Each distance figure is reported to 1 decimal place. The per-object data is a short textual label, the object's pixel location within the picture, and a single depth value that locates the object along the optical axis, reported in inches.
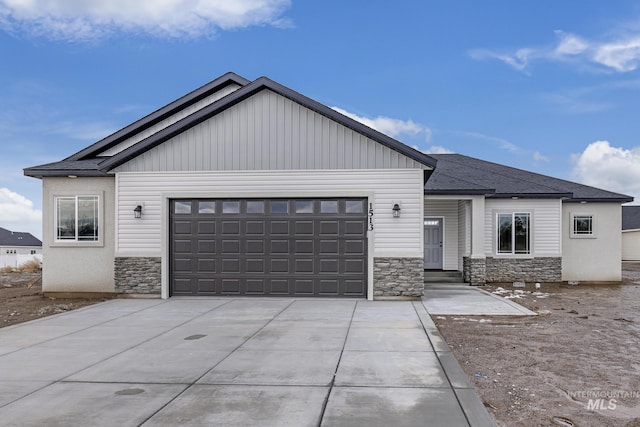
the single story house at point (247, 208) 516.4
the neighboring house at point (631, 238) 1539.1
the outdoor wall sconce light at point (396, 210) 510.0
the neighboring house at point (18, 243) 1942.7
